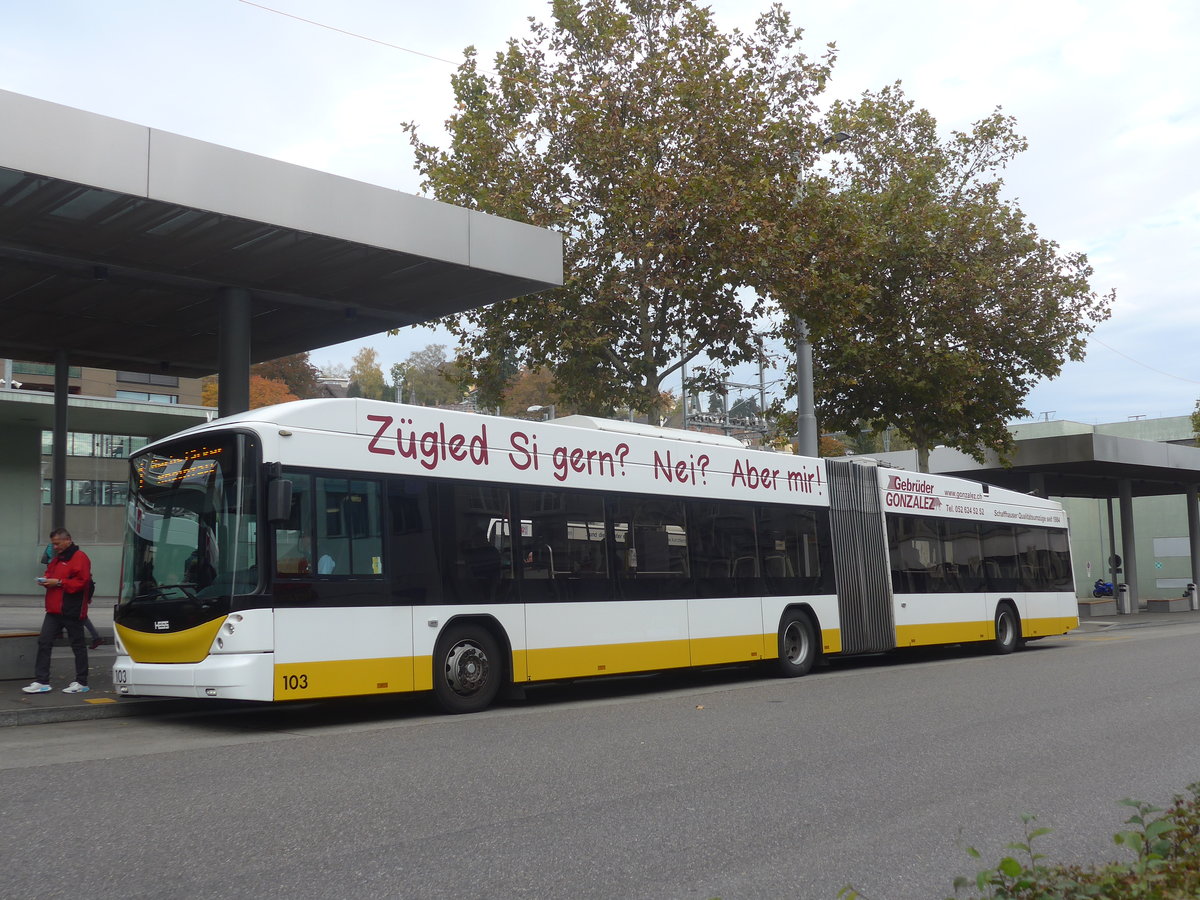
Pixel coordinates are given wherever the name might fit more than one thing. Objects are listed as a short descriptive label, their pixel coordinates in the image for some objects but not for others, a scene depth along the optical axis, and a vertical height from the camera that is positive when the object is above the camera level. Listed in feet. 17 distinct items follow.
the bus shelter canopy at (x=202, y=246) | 38.83 +14.73
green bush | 12.72 -3.33
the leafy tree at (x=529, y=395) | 265.34 +48.26
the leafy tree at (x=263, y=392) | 213.66 +42.71
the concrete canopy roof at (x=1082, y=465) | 112.16 +11.90
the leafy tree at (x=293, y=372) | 255.70 +53.17
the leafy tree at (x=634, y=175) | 64.18 +24.10
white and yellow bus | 34.47 +1.78
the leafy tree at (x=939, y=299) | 89.92 +22.15
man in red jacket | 39.83 +0.74
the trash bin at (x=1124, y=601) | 133.90 -2.48
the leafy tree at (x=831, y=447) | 216.95 +28.15
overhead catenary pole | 70.28 +12.42
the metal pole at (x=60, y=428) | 61.36 +10.67
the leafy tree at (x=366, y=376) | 350.64 +70.38
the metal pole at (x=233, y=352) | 50.80 +11.48
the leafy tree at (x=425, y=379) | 339.77 +69.67
